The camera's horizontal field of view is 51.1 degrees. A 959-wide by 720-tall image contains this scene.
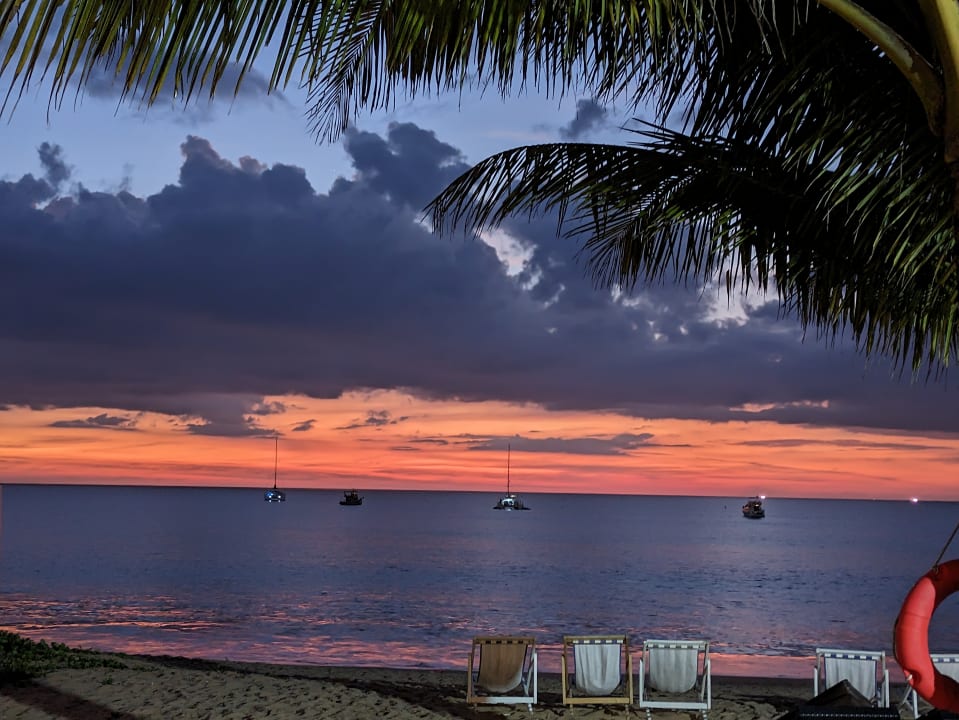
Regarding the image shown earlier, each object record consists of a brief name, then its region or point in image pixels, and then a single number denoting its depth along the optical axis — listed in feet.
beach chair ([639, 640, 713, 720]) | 29.12
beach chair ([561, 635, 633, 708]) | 29.45
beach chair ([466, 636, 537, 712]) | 29.66
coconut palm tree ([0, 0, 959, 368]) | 6.54
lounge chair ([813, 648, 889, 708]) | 28.09
